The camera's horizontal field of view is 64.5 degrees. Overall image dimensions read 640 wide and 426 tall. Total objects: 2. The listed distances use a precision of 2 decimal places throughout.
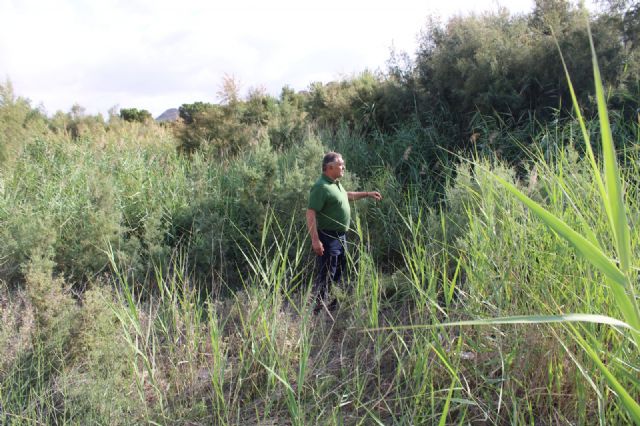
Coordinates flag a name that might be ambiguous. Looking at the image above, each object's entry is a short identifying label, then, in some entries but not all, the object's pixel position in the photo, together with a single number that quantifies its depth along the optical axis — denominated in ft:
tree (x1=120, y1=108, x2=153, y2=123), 73.00
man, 15.67
